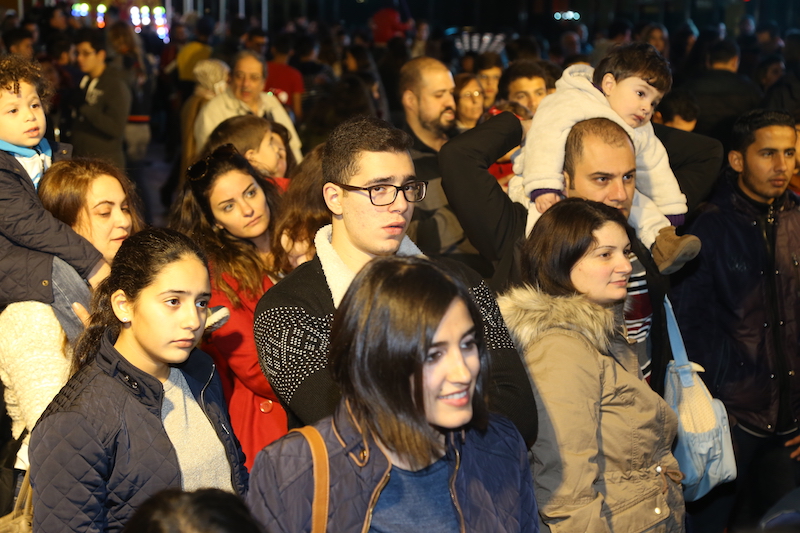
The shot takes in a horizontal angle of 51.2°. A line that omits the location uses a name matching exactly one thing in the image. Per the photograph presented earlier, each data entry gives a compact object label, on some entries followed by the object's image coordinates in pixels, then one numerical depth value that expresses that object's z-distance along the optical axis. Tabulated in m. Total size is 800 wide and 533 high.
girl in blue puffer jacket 2.03
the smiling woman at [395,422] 1.62
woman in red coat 2.80
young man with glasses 2.10
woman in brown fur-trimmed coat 2.29
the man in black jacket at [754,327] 3.67
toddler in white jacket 3.29
